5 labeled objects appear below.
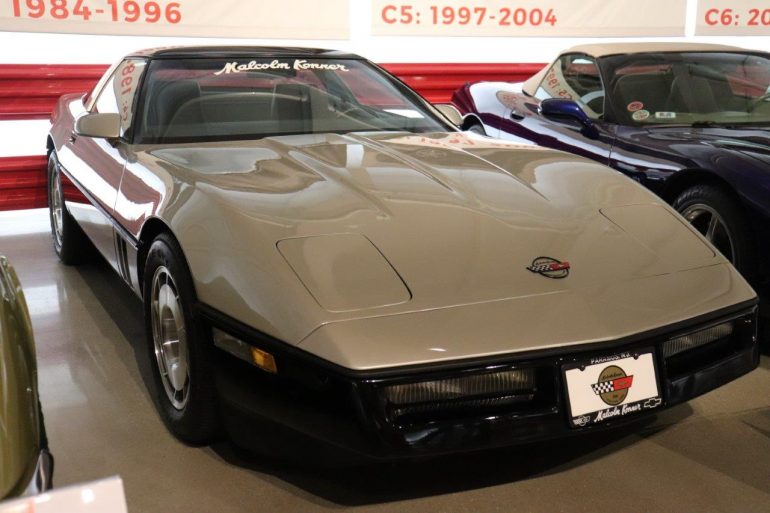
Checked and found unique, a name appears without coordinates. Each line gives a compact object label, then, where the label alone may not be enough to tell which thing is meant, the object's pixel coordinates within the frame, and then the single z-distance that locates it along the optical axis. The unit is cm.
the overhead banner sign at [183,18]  541
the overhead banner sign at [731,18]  743
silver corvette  188
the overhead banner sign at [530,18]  648
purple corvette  307
